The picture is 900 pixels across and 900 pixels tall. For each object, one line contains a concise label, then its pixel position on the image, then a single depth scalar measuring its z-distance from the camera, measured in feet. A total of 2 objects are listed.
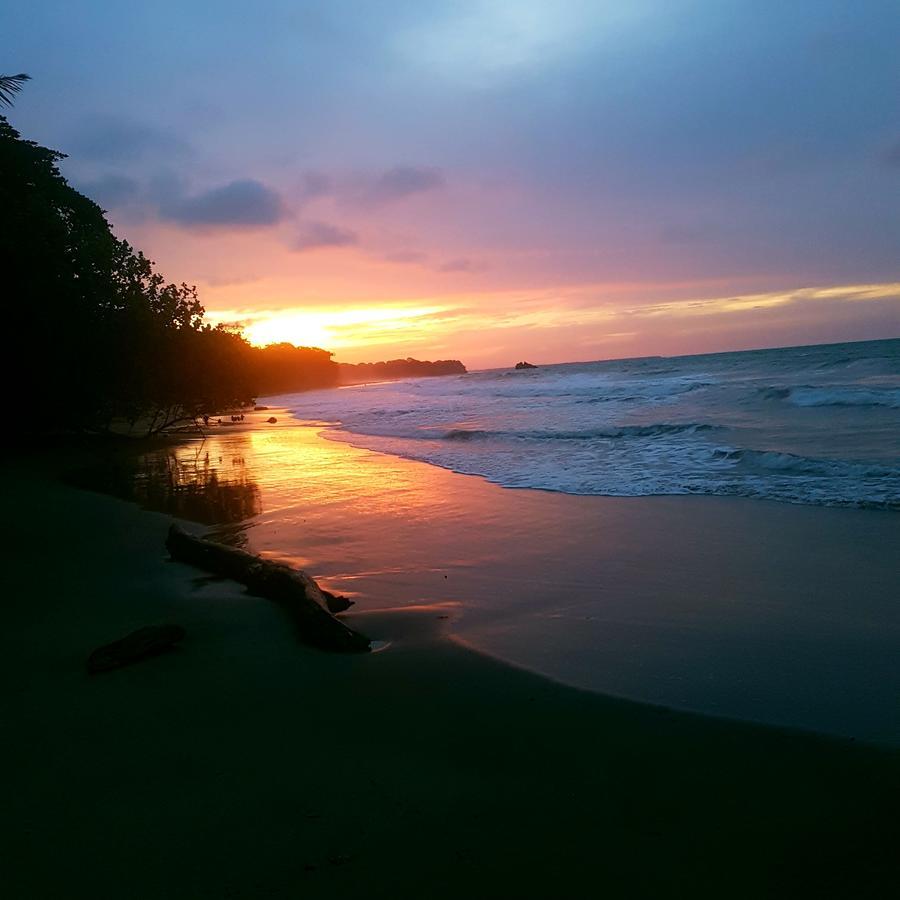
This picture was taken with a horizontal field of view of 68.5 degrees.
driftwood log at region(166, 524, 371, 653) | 15.69
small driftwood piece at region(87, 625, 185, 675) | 14.10
